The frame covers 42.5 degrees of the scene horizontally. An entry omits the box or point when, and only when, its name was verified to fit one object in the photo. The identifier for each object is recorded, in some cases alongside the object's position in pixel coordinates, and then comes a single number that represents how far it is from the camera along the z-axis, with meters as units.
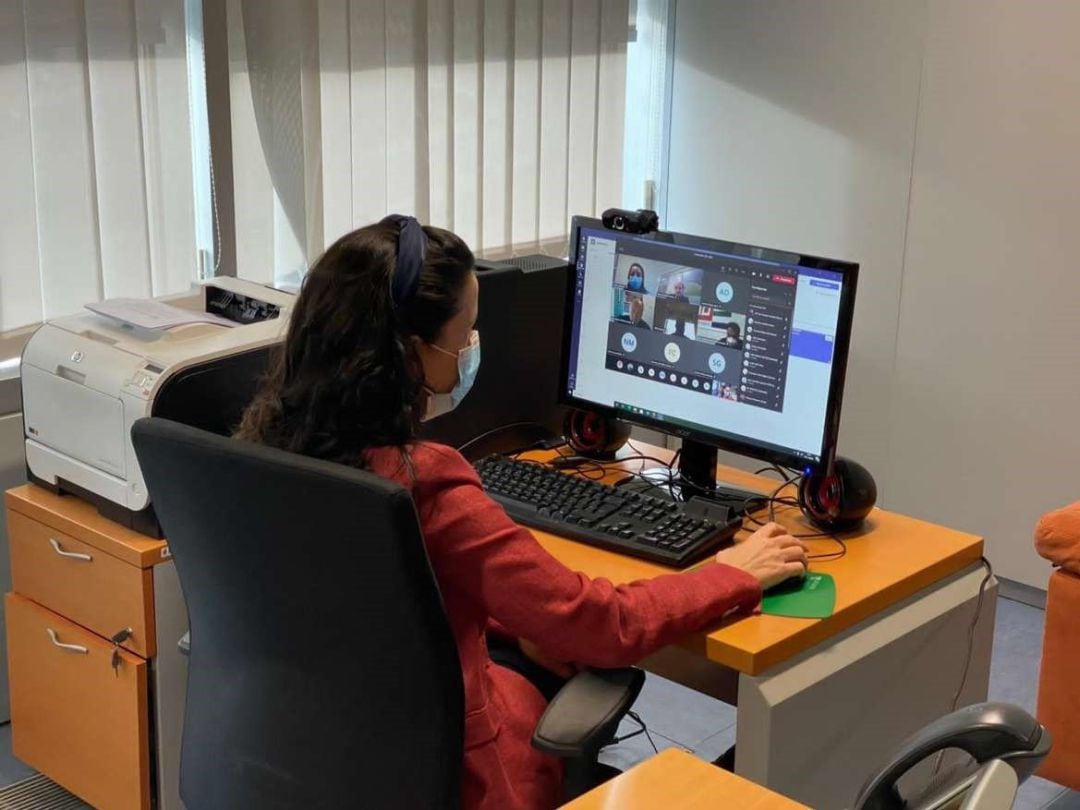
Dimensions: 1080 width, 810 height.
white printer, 2.31
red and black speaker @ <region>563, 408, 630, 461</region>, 2.48
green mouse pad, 1.90
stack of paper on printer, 2.46
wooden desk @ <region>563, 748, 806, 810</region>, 1.28
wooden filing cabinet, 2.36
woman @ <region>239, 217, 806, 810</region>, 1.61
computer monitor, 2.06
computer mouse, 1.97
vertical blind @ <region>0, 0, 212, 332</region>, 2.83
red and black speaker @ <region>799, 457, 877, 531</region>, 2.14
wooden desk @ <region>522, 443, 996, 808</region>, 1.83
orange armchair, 2.55
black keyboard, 2.06
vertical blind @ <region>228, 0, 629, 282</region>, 3.28
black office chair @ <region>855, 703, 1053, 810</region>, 0.95
